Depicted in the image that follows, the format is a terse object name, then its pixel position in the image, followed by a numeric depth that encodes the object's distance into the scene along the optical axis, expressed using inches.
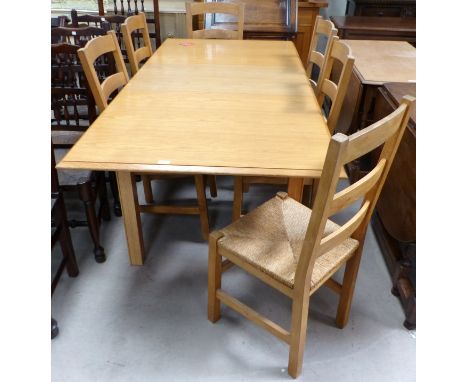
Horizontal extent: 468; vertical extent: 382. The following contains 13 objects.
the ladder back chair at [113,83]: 62.4
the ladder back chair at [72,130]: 65.1
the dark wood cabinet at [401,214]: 60.0
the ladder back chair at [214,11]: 101.4
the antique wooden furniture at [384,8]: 139.2
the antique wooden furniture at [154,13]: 132.6
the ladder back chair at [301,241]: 35.4
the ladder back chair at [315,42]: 75.3
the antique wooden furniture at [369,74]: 83.5
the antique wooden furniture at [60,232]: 58.9
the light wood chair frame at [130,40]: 82.8
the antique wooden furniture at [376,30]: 121.8
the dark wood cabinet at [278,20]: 128.5
